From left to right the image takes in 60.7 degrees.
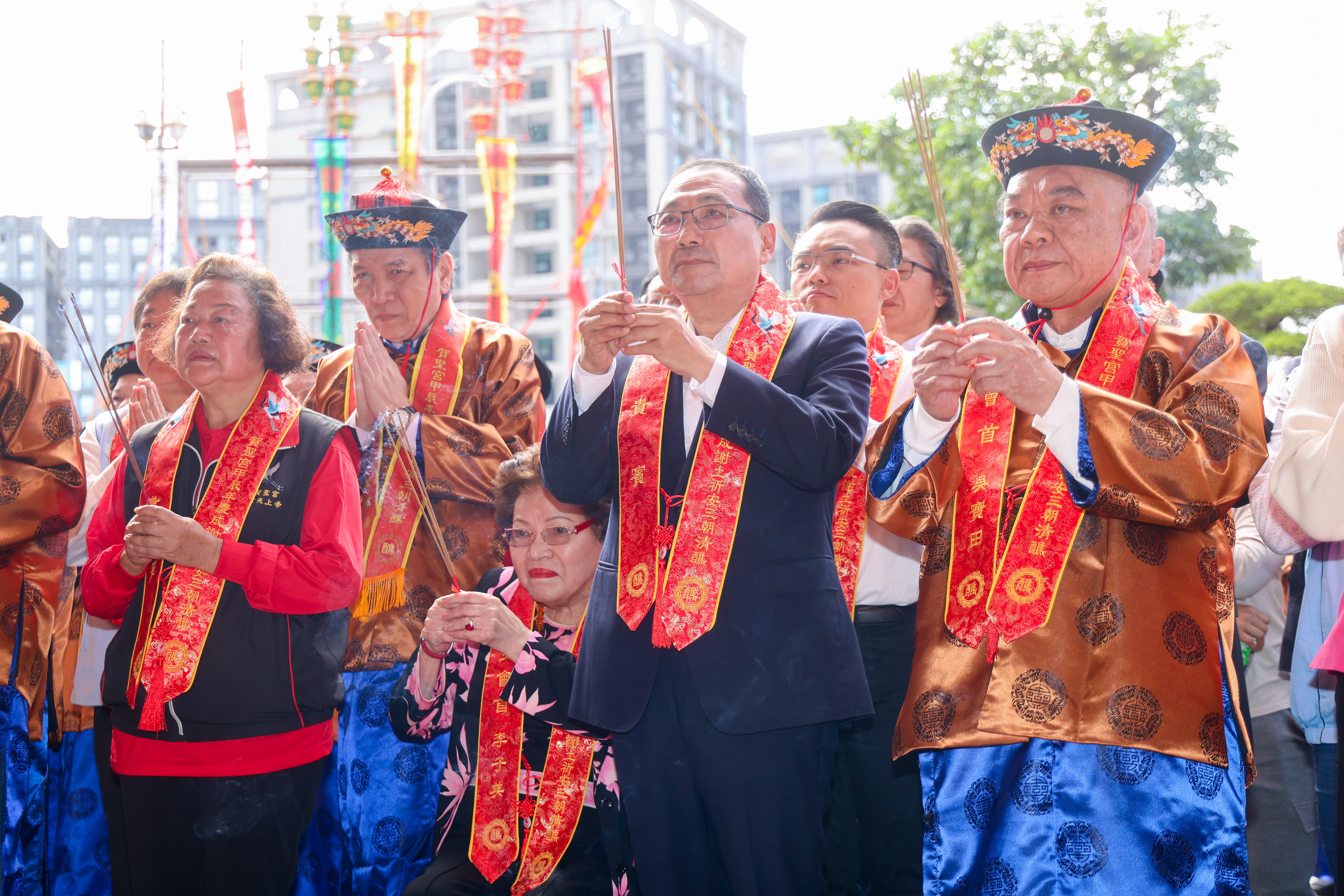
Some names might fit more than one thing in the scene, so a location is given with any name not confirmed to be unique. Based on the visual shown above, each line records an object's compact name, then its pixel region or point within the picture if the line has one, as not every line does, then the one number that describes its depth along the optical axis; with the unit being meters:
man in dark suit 1.82
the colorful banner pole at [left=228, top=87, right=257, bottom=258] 11.34
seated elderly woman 2.41
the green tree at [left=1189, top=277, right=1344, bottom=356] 8.70
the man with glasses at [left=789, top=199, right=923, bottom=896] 2.59
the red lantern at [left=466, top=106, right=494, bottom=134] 13.98
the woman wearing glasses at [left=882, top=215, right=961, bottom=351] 3.32
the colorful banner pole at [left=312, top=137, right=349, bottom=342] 11.61
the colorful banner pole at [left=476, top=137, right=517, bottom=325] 12.30
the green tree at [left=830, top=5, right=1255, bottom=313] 8.90
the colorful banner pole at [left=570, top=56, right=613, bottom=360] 14.83
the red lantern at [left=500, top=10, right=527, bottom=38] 14.62
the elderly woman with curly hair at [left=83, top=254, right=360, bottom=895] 2.37
